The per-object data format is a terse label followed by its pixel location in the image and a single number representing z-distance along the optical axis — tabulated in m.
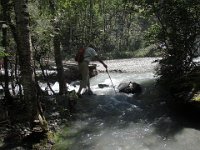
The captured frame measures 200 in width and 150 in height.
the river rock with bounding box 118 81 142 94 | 10.66
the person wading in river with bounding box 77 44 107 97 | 8.97
